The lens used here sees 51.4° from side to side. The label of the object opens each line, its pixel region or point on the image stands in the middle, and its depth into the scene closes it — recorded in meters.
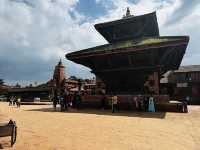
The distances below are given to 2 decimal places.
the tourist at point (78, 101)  20.00
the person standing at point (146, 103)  16.41
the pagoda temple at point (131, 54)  16.59
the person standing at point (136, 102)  16.70
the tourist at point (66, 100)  18.62
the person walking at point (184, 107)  15.98
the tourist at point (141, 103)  16.48
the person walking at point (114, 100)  16.31
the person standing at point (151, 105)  15.96
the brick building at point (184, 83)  40.03
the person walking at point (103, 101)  18.58
